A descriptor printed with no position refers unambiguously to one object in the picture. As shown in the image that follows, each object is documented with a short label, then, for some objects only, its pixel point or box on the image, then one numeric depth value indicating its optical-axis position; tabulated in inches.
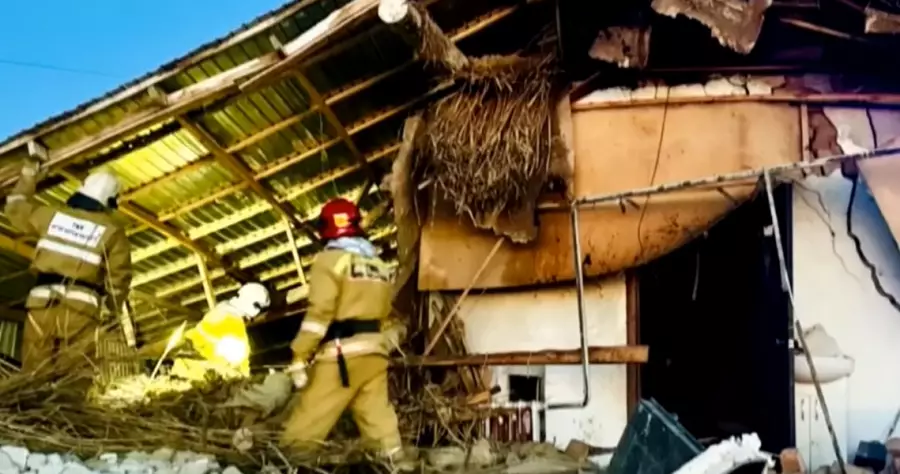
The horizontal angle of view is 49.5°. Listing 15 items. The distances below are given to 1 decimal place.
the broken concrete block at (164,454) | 214.5
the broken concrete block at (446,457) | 220.3
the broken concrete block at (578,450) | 228.5
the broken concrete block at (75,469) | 203.3
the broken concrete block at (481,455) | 220.5
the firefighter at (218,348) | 300.8
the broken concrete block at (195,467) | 206.1
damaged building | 238.4
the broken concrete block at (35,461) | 202.8
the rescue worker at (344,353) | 226.5
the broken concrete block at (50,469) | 203.0
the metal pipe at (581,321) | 224.4
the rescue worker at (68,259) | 259.3
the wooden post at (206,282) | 372.2
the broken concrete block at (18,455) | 203.6
